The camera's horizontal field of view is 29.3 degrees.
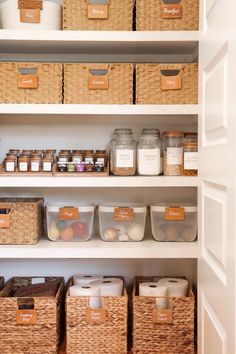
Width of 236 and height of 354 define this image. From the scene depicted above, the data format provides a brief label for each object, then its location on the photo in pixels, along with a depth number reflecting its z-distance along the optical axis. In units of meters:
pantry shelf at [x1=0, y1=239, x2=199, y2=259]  2.13
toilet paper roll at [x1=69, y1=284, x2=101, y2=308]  2.11
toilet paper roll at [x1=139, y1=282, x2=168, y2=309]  2.13
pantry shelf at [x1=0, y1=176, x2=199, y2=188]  2.14
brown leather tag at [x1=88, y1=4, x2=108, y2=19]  2.12
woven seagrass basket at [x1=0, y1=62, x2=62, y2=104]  2.15
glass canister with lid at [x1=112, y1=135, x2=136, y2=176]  2.21
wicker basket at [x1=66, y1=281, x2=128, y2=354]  2.11
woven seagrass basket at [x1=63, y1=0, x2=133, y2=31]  2.13
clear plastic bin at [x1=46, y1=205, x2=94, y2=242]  2.28
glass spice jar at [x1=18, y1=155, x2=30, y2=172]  2.21
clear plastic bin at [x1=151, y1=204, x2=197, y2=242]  2.25
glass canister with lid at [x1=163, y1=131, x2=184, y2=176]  2.22
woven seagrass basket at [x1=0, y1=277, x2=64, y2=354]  2.10
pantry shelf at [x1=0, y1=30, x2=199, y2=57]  2.10
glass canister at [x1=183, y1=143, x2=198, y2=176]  2.20
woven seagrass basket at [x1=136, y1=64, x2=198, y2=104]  2.15
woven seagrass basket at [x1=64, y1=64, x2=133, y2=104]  2.15
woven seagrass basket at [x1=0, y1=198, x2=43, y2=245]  2.20
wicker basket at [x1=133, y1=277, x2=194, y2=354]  2.12
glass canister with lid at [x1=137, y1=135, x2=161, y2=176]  2.21
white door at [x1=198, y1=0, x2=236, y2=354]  1.04
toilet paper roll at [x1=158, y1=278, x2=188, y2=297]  2.21
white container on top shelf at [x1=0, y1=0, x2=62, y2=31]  2.12
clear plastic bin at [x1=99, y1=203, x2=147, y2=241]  2.28
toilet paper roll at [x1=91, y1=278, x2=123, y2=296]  2.18
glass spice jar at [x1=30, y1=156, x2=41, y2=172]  2.21
